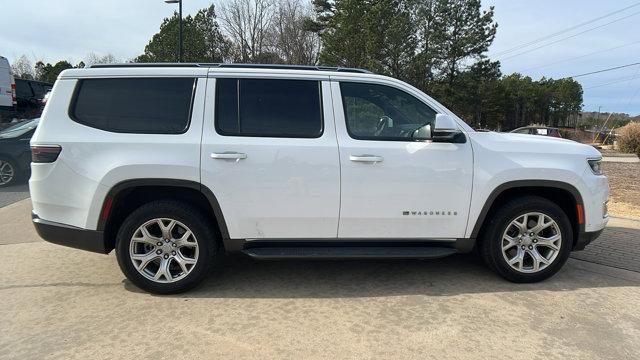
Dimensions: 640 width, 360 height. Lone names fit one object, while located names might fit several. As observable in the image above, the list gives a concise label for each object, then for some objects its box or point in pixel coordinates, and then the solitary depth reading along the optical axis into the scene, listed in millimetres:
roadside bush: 20812
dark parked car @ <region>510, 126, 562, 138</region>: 25784
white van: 17094
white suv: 3922
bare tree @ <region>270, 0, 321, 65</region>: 37562
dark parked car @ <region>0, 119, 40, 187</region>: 9398
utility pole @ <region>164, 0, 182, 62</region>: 19623
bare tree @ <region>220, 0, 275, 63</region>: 37344
